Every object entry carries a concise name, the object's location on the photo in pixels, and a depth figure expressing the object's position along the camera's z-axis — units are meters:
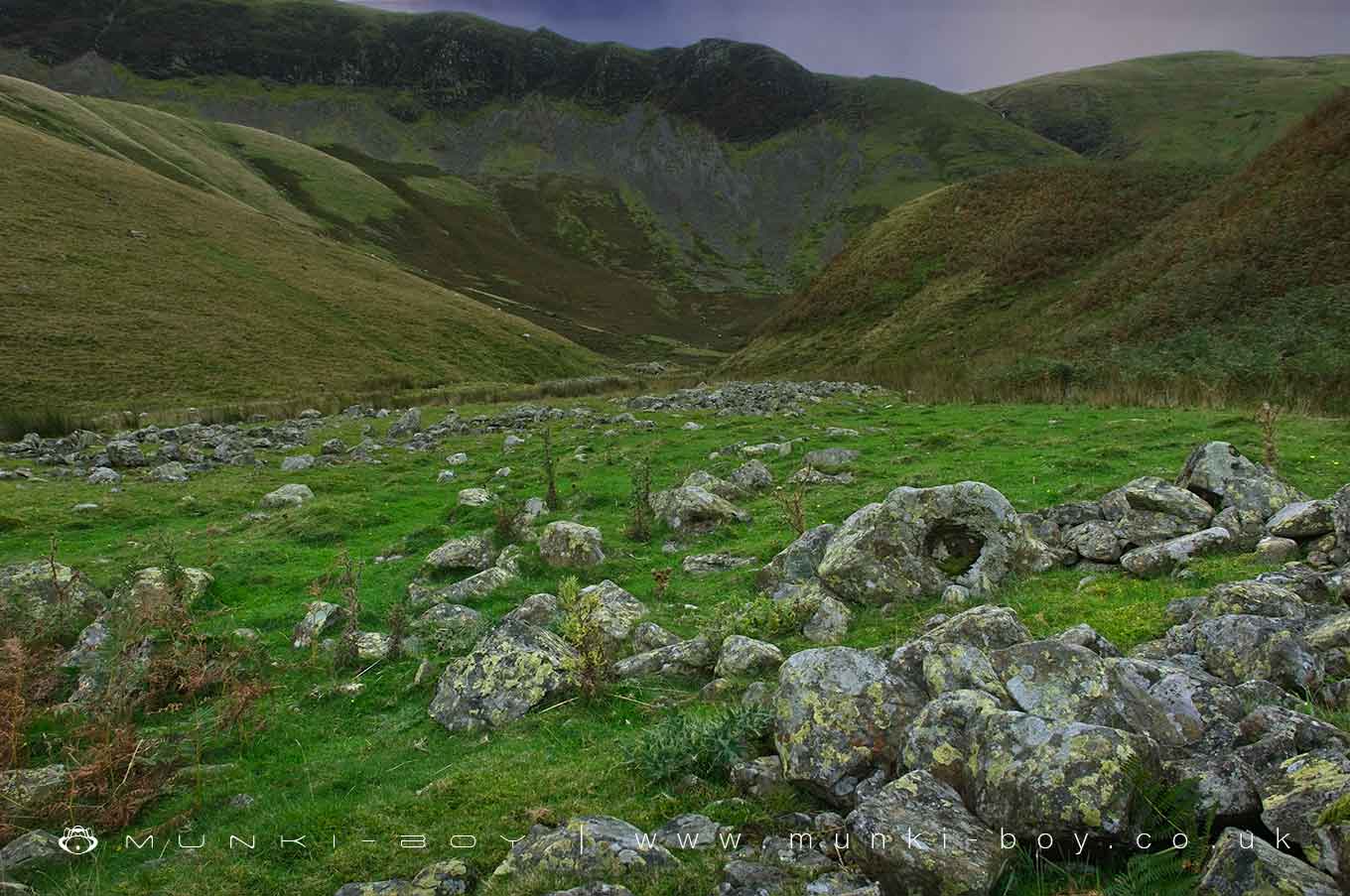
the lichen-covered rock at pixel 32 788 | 6.71
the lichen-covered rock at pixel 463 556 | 14.27
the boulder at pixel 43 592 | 11.08
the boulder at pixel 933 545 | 10.09
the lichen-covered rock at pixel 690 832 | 5.27
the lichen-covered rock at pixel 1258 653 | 5.95
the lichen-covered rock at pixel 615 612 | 10.19
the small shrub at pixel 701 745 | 6.29
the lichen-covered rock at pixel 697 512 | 15.73
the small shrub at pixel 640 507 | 15.57
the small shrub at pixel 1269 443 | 13.16
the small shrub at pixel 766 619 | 9.55
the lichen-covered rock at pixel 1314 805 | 3.75
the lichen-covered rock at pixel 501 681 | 8.36
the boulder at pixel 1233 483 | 10.84
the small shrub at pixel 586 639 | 8.58
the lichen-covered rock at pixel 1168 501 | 10.70
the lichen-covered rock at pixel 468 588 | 12.47
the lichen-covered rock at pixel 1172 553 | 9.64
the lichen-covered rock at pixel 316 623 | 11.16
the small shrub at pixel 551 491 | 18.36
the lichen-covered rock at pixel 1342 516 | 8.36
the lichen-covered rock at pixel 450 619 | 10.81
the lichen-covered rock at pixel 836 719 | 5.75
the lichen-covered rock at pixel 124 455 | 27.25
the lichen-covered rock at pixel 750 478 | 18.88
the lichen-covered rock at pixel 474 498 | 18.97
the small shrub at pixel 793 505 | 13.37
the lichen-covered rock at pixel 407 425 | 34.22
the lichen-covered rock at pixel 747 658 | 8.38
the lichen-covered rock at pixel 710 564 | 13.12
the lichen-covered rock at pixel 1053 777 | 4.49
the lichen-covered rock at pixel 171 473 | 24.41
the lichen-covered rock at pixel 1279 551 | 8.95
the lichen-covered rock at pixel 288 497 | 20.58
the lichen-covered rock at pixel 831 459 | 19.95
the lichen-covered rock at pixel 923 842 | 4.39
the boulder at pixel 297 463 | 26.08
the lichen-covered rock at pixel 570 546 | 13.66
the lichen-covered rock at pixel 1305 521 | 9.01
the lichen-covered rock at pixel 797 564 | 11.29
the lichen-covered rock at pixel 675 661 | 8.95
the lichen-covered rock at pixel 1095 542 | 10.54
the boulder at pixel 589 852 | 4.99
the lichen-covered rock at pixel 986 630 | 7.16
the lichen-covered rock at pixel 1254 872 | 3.60
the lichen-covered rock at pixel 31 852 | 6.07
